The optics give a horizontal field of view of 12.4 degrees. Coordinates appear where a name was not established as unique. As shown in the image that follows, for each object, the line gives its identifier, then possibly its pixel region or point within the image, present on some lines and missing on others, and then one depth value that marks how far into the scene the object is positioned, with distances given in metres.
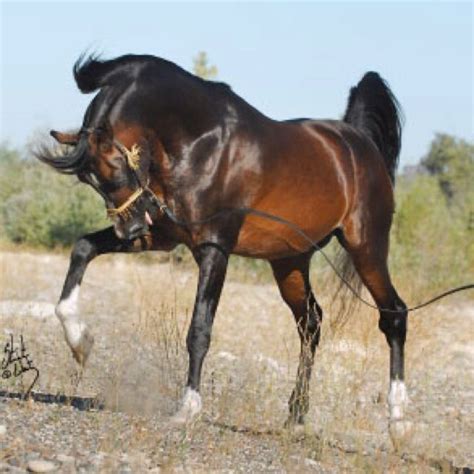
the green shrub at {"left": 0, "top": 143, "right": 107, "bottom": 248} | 44.89
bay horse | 13.77
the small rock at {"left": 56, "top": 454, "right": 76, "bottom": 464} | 10.82
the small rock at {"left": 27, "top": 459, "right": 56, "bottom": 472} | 10.38
